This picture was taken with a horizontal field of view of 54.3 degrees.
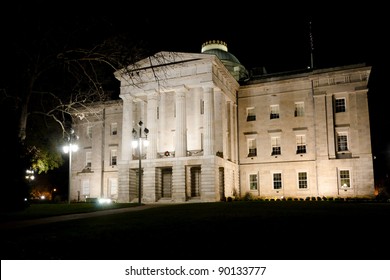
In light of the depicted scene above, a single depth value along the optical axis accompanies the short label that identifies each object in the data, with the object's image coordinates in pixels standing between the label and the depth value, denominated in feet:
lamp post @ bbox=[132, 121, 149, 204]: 106.88
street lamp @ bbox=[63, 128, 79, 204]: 106.32
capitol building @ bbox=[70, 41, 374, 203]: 128.67
